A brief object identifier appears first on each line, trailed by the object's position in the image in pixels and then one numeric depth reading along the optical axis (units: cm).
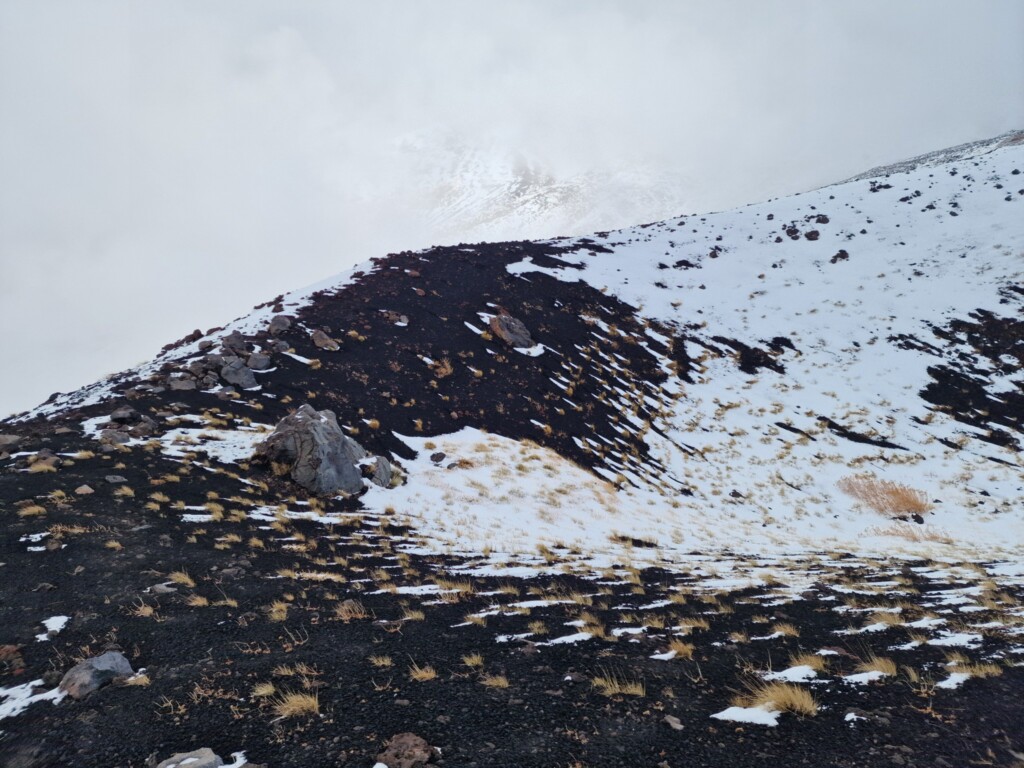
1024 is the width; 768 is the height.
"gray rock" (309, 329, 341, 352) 2470
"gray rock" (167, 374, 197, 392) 1992
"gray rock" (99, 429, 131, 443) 1581
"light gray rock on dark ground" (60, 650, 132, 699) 660
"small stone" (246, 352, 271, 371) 2192
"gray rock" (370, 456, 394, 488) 1755
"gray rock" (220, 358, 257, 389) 2072
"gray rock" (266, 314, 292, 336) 2486
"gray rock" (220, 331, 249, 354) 2217
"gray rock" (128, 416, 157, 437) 1658
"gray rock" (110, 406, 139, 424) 1705
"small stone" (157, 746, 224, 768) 520
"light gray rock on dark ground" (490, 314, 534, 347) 2934
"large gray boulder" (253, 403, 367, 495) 1622
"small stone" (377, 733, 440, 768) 528
